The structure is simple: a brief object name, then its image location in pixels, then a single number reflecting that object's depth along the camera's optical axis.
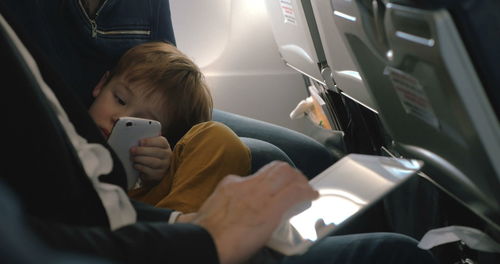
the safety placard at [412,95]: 0.92
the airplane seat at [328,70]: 1.45
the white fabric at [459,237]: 1.12
